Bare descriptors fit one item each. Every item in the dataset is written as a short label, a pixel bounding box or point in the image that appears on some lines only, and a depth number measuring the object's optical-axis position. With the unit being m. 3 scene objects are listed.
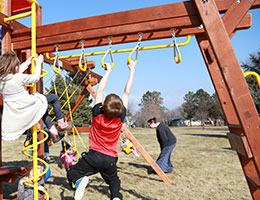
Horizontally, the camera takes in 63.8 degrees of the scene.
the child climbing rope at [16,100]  2.10
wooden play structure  1.83
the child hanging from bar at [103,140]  2.40
